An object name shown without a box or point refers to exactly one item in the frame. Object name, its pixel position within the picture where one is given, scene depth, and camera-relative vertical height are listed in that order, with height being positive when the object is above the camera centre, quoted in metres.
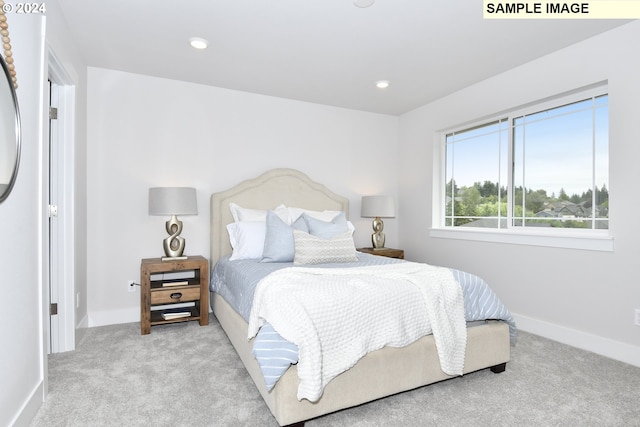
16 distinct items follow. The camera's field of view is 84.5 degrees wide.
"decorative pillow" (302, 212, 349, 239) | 3.25 -0.15
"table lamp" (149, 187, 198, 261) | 3.17 +0.04
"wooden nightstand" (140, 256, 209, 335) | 3.07 -0.71
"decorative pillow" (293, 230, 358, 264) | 2.96 -0.32
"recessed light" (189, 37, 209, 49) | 2.77 +1.36
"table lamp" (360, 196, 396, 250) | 4.25 +0.02
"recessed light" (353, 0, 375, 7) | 2.26 +1.35
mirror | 1.50 +0.35
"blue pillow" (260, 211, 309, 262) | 3.09 -0.27
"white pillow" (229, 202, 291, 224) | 3.62 -0.02
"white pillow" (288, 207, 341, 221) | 3.76 -0.02
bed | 1.67 -0.88
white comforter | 1.66 -0.54
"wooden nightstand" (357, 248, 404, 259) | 4.18 -0.48
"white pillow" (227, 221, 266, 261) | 3.30 -0.26
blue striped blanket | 1.65 -0.60
